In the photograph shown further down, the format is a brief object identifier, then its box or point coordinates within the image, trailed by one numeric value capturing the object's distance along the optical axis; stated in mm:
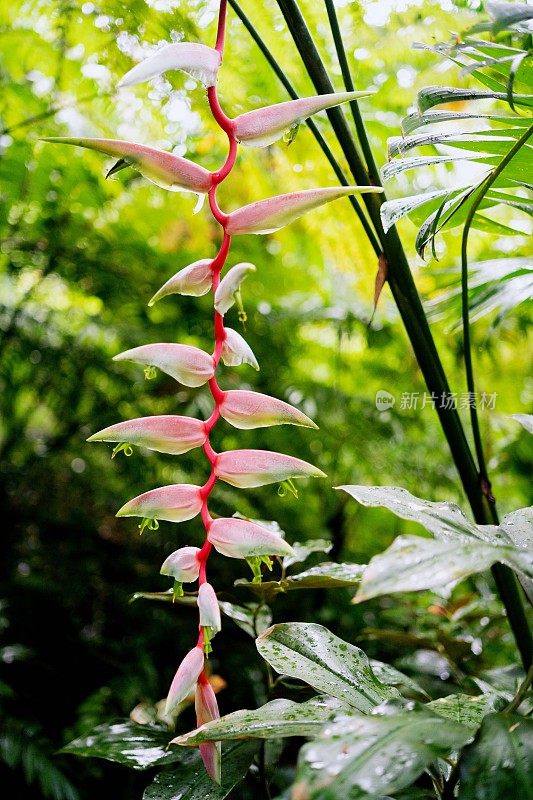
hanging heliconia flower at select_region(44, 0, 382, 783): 368
